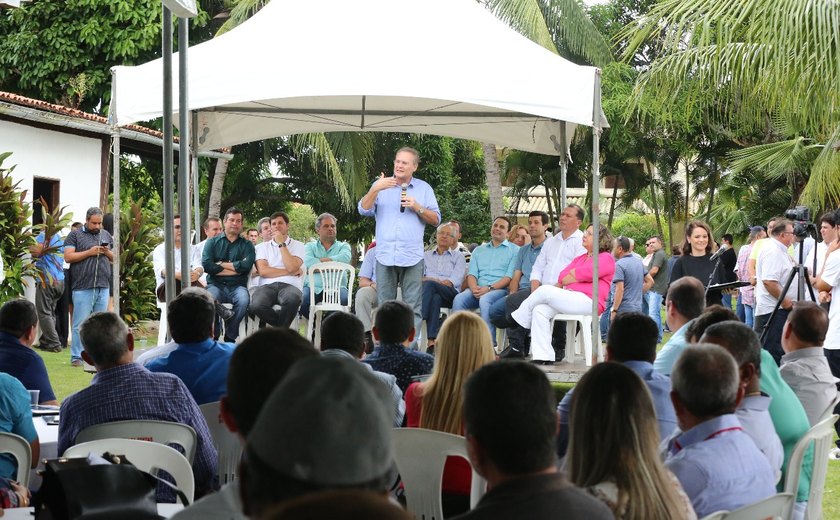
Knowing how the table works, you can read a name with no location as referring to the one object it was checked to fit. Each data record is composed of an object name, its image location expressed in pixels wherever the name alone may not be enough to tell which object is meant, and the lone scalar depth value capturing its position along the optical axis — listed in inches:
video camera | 375.2
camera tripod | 366.6
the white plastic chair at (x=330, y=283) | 435.2
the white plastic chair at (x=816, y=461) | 151.1
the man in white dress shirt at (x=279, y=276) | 417.7
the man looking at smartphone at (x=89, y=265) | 476.7
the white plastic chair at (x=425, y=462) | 148.6
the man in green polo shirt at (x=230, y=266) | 411.5
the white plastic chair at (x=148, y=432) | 149.6
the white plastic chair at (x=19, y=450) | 149.1
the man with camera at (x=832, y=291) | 320.5
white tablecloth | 166.7
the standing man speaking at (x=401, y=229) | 370.0
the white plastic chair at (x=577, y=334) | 354.9
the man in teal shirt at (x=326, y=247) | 453.1
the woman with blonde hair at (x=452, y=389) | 161.6
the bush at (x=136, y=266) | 594.2
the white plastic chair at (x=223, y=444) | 178.2
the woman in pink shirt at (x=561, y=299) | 351.6
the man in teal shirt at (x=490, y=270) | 406.0
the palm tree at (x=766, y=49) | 356.8
